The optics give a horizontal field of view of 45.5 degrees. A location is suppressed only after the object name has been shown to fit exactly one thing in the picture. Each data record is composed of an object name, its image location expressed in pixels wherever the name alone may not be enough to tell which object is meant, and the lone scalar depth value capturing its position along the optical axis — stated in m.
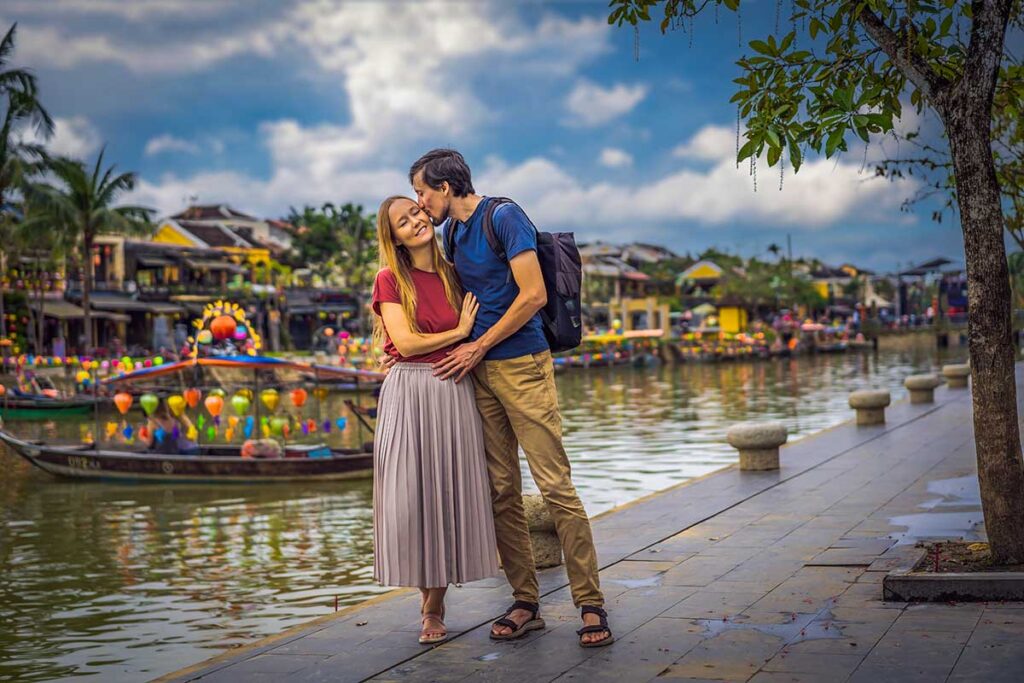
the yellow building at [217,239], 70.19
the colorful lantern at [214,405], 20.19
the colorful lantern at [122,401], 22.33
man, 4.98
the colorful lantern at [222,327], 21.50
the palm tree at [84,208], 43.16
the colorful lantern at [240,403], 20.28
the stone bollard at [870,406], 16.28
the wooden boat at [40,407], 33.16
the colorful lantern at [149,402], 21.17
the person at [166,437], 18.98
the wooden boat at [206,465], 18.02
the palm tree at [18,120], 33.47
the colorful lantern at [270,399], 20.17
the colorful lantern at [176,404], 20.52
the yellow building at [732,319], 84.75
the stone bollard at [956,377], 23.78
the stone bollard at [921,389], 19.89
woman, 5.02
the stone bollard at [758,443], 11.78
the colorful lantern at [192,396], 21.25
